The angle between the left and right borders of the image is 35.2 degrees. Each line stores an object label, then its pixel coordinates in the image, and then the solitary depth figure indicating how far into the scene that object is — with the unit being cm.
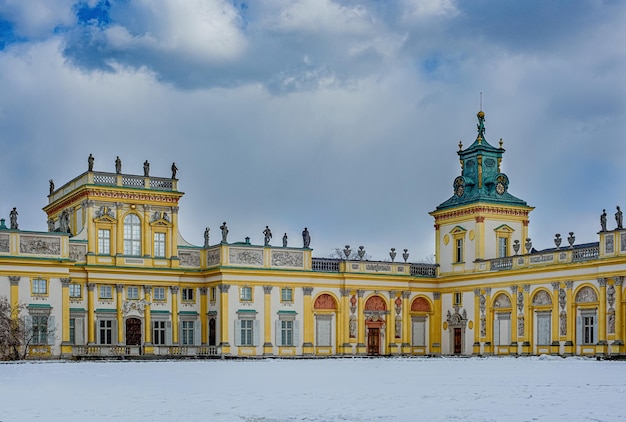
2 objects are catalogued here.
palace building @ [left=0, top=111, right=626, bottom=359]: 5125
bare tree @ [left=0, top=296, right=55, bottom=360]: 4834
